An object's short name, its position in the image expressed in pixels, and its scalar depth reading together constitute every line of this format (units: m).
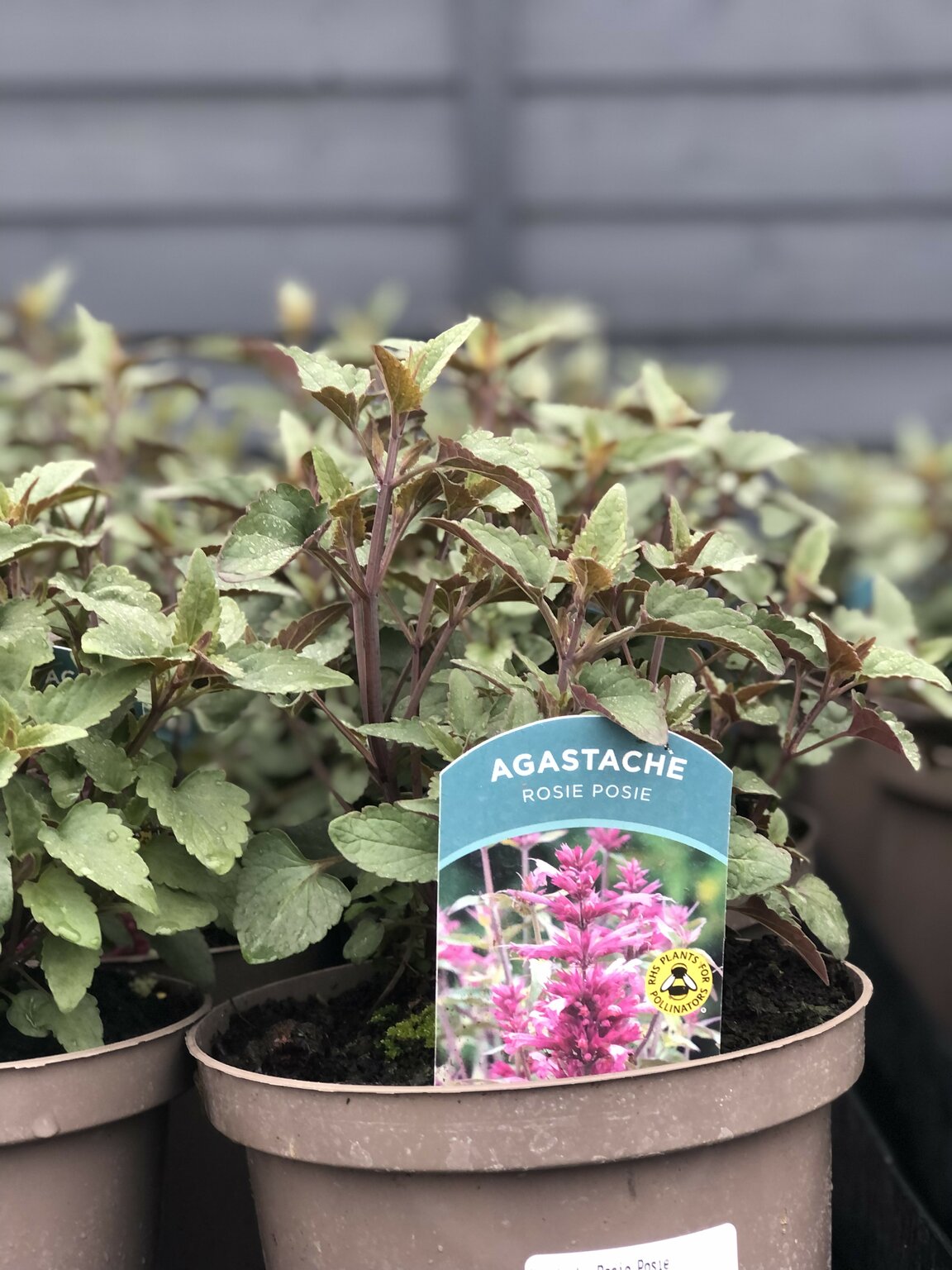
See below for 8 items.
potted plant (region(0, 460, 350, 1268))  0.76
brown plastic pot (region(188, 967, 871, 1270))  0.71
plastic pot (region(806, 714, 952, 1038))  1.48
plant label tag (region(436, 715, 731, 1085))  0.75
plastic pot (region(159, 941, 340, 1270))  1.03
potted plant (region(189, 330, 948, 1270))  0.73
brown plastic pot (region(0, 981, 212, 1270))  0.77
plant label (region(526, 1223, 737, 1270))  0.74
